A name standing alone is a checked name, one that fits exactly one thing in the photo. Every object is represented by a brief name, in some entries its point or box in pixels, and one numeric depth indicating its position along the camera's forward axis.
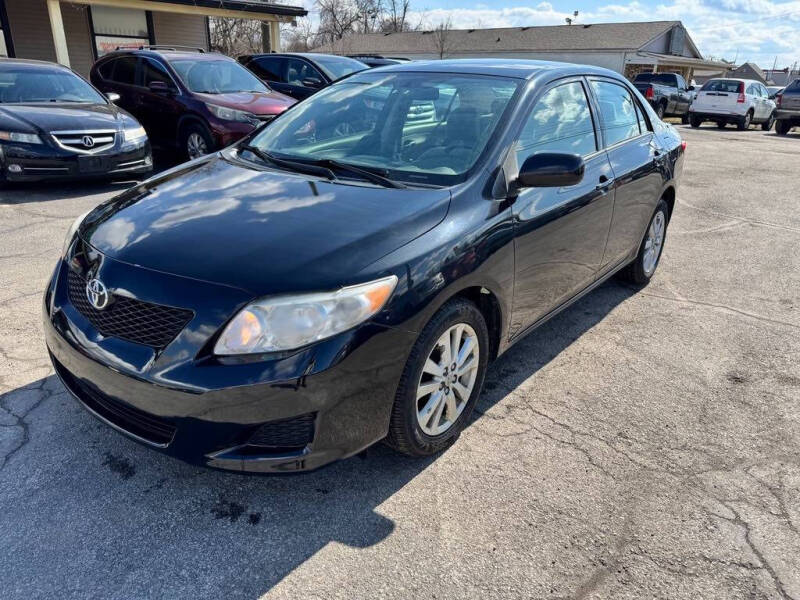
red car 8.20
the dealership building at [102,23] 15.48
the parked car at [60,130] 6.70
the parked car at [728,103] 21.61
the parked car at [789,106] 20.04
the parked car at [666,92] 22.86
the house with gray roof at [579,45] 37.75
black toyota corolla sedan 2.12
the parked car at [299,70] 11.05
